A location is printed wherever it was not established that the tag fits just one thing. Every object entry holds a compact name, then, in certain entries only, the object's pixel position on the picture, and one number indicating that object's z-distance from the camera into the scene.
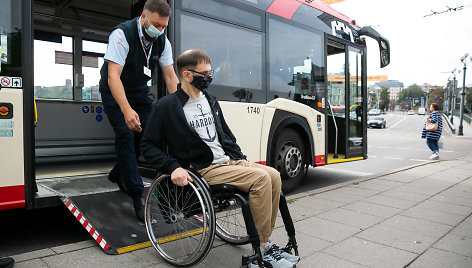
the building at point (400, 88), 192.27
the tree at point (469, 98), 101.06
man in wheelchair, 2.54
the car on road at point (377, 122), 38.75
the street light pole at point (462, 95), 28.16
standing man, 3.18
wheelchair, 2.44
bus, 4.66
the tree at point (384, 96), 138.88
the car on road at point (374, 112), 61.94
